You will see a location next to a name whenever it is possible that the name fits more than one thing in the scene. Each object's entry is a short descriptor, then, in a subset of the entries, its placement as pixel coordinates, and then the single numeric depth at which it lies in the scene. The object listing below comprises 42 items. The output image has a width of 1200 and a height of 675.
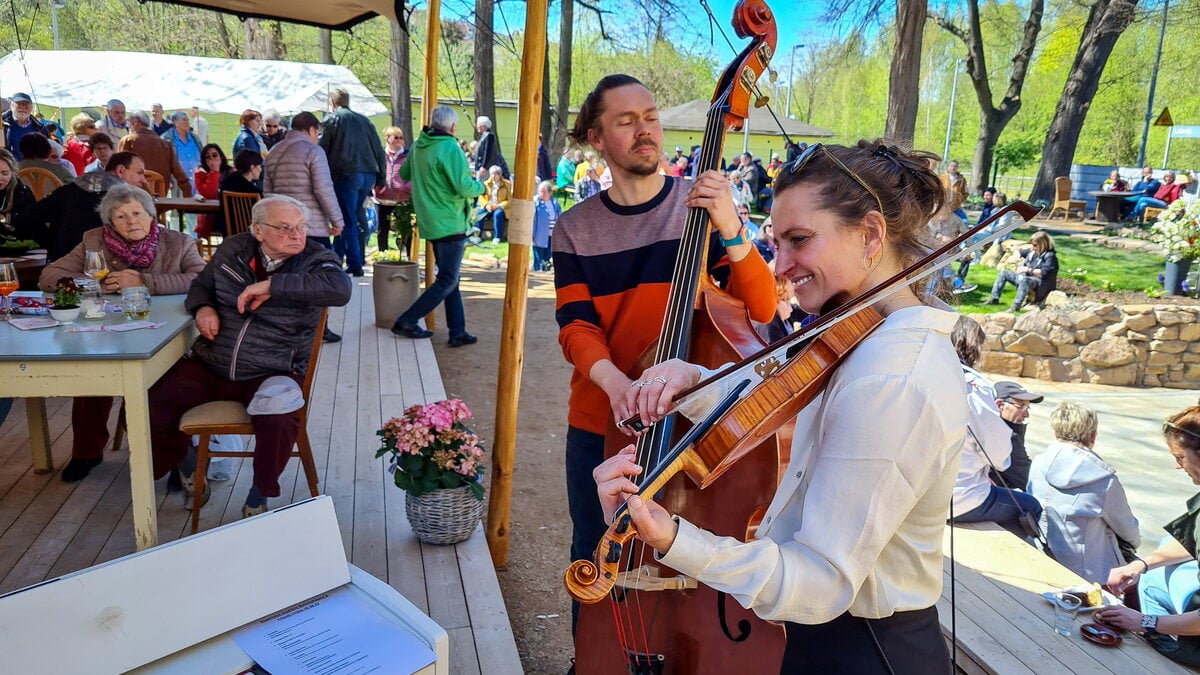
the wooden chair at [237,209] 6.36
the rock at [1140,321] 8.43
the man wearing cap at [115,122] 10.84
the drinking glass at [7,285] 2.94
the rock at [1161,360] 8.61
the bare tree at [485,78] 14.69
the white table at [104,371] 2.38
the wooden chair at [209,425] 2.95
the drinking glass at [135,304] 2.95
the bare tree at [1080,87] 16.27
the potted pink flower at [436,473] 2.92
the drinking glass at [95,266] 3.21
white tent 13.17
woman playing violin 0.98
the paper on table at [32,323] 2.74
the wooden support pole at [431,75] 5.68
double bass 1.45
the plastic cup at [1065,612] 2.62
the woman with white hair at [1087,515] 3.61
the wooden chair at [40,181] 5.88
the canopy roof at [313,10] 4.85
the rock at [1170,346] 8.53
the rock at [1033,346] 8.43
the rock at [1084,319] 8.36
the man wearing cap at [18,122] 9.00
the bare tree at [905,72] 9.51
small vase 2.81
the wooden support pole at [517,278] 2.81
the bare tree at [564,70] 18.05
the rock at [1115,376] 8.60
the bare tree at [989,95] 17.81
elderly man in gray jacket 3.02
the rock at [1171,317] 8.44
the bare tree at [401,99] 13.70
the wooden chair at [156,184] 7.15
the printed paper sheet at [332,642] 1.41
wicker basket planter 2.91
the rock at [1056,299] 9.50
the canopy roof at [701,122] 19.67
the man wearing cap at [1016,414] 4.38
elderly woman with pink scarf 3.40
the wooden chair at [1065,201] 17.61
